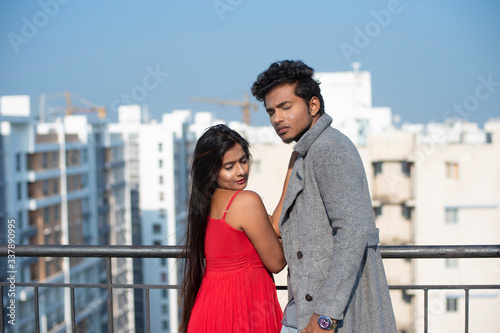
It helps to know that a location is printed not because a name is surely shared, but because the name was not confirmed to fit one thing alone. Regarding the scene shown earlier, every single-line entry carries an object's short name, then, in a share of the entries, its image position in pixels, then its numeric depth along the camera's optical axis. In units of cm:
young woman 191
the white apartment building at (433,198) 3078
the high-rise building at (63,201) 4000
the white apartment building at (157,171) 6506
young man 148
